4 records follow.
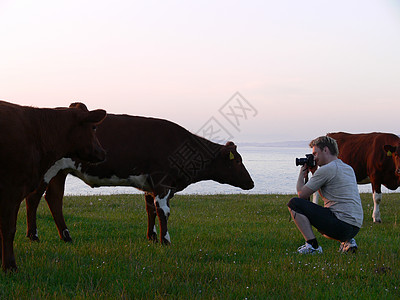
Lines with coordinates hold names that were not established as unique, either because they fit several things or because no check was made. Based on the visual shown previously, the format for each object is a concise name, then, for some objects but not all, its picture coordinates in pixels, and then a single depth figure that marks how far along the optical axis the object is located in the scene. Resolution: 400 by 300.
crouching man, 6.80
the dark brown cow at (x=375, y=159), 11.35
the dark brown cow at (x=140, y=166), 7.89
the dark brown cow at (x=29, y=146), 5.08
